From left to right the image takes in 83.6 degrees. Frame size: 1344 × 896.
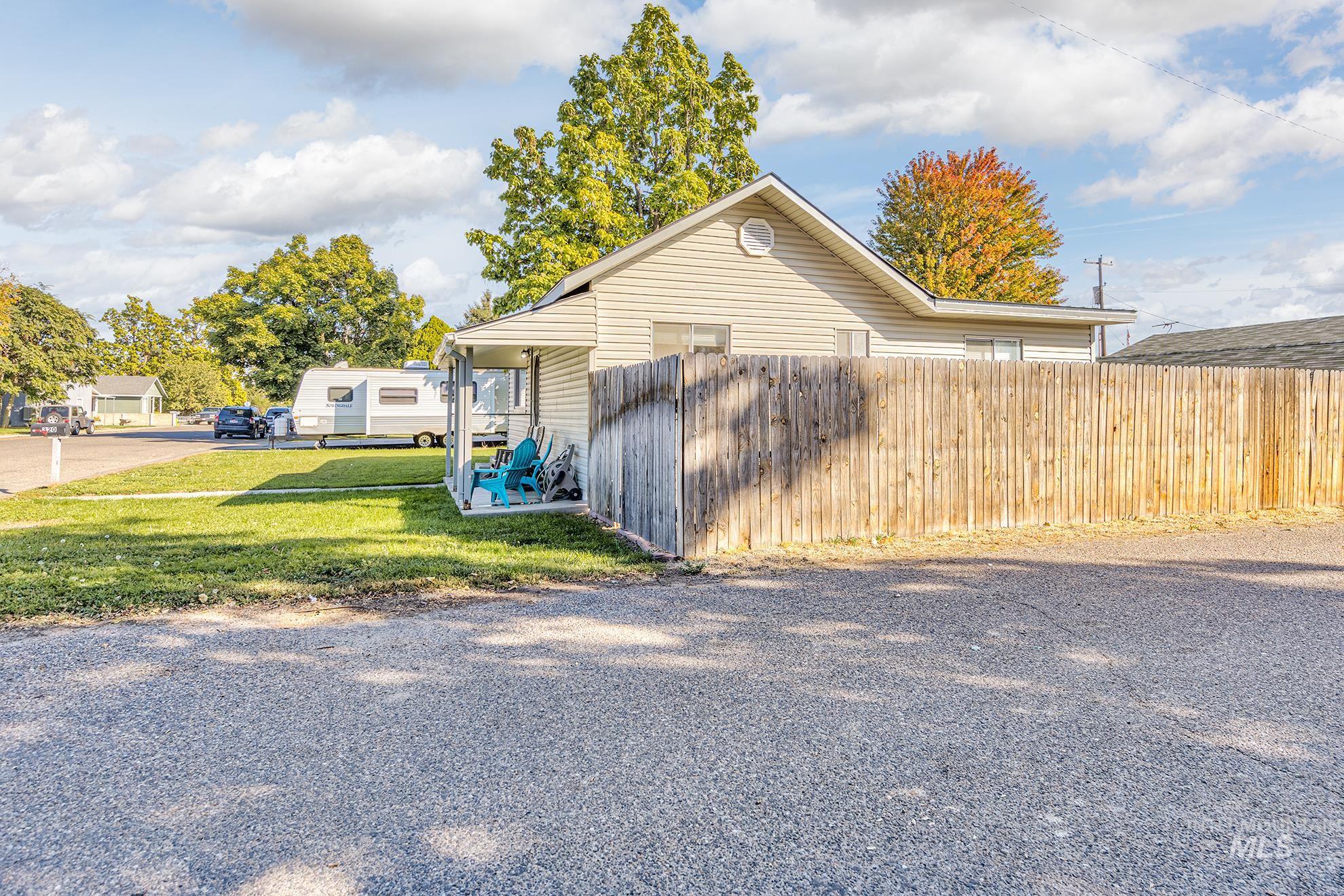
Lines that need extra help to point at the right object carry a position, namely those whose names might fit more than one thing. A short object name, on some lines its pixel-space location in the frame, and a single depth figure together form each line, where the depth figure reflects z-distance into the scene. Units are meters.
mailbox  35.56
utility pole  33.91
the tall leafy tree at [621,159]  23.64
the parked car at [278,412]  32.67
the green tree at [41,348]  42.81
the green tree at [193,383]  68.81
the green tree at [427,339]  45.38
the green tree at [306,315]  41.28
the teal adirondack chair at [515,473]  11.73
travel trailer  26.80
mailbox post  35.28
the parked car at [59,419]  36.00
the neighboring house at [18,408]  50.44
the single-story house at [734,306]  11.30
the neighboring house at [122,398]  63.25
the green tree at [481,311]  59.41
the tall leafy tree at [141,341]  73.56
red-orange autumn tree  29.56
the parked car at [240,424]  34.25
